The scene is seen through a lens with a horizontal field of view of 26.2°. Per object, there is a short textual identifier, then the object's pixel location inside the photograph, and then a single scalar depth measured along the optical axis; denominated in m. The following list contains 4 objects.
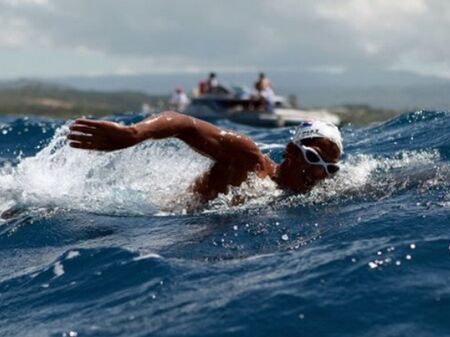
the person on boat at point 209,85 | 38.49
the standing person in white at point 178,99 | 40.72
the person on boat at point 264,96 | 35.88
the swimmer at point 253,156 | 7.35
